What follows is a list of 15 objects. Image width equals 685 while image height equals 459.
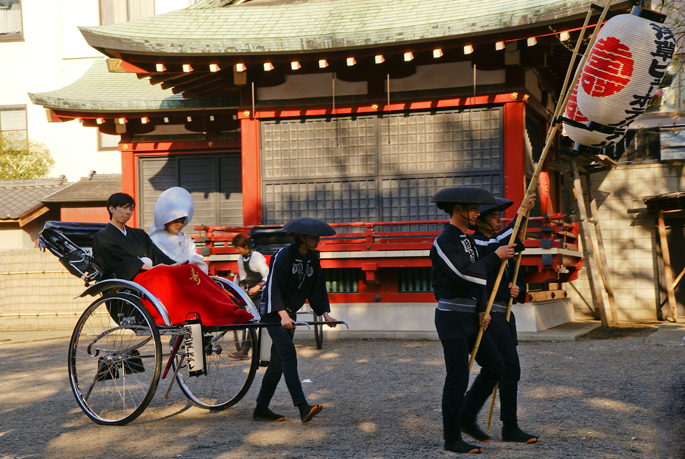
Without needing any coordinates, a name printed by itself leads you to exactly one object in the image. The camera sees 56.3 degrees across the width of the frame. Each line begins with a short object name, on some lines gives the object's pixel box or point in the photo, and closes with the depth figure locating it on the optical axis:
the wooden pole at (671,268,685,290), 12.37
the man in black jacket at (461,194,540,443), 4.36
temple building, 10.05
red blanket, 5.10
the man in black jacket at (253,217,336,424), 4.90
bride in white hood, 5.57
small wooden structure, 12.22
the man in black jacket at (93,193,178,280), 5.26
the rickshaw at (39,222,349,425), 4.84
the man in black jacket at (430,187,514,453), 4.14
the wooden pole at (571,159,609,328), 11.34
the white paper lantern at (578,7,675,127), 5.26
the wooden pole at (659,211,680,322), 12.51
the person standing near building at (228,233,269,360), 8.84
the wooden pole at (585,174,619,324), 12.20
